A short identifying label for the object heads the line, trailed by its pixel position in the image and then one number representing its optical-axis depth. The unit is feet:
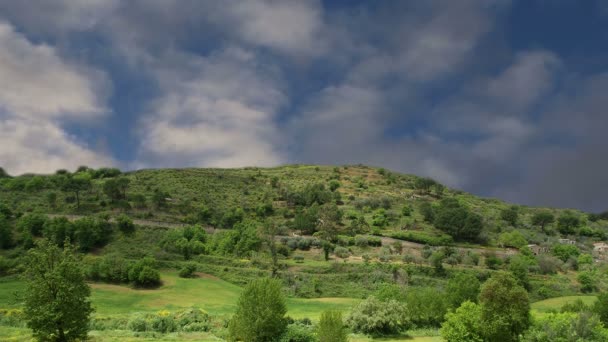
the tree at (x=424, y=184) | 556.51
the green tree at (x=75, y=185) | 377.50
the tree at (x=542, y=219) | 476.54
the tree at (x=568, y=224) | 457.27
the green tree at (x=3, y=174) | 507.79
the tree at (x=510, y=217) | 460.55
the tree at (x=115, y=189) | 375.66
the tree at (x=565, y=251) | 340.35
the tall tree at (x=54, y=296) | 102.83
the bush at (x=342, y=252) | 293.23
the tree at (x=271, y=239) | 262.14
